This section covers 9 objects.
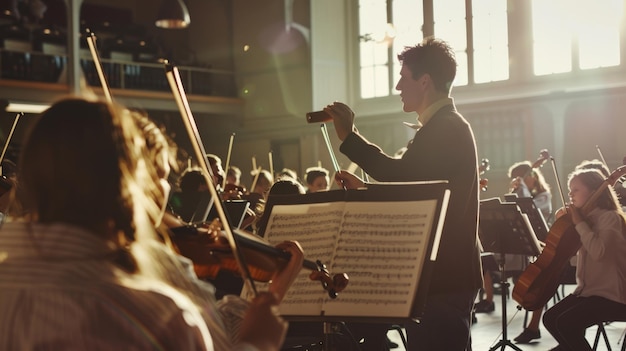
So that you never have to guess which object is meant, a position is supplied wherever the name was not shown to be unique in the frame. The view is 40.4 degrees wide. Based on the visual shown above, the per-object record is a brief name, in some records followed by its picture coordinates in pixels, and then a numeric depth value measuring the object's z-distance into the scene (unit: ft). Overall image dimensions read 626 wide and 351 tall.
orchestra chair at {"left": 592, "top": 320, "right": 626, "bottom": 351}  16.30
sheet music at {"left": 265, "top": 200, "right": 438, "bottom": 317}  7.55
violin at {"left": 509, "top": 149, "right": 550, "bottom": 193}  29.14
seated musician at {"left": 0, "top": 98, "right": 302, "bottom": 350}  3.92
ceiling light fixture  38.47
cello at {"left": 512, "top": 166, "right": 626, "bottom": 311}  16.07
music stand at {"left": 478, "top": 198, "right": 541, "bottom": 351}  17.80
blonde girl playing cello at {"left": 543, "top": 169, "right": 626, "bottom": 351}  15.17
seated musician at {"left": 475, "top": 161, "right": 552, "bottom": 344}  26.03
